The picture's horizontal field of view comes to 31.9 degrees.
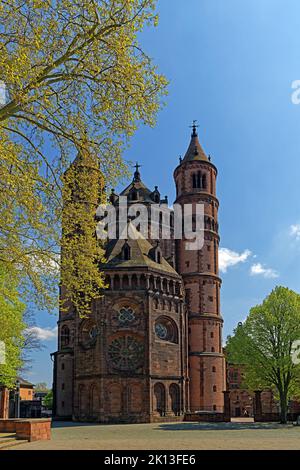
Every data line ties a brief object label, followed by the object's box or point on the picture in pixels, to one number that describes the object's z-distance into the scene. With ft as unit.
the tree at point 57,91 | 44.93
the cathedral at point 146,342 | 163.32
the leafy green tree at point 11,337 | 103.93
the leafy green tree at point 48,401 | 400.06
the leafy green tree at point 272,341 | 155.02
